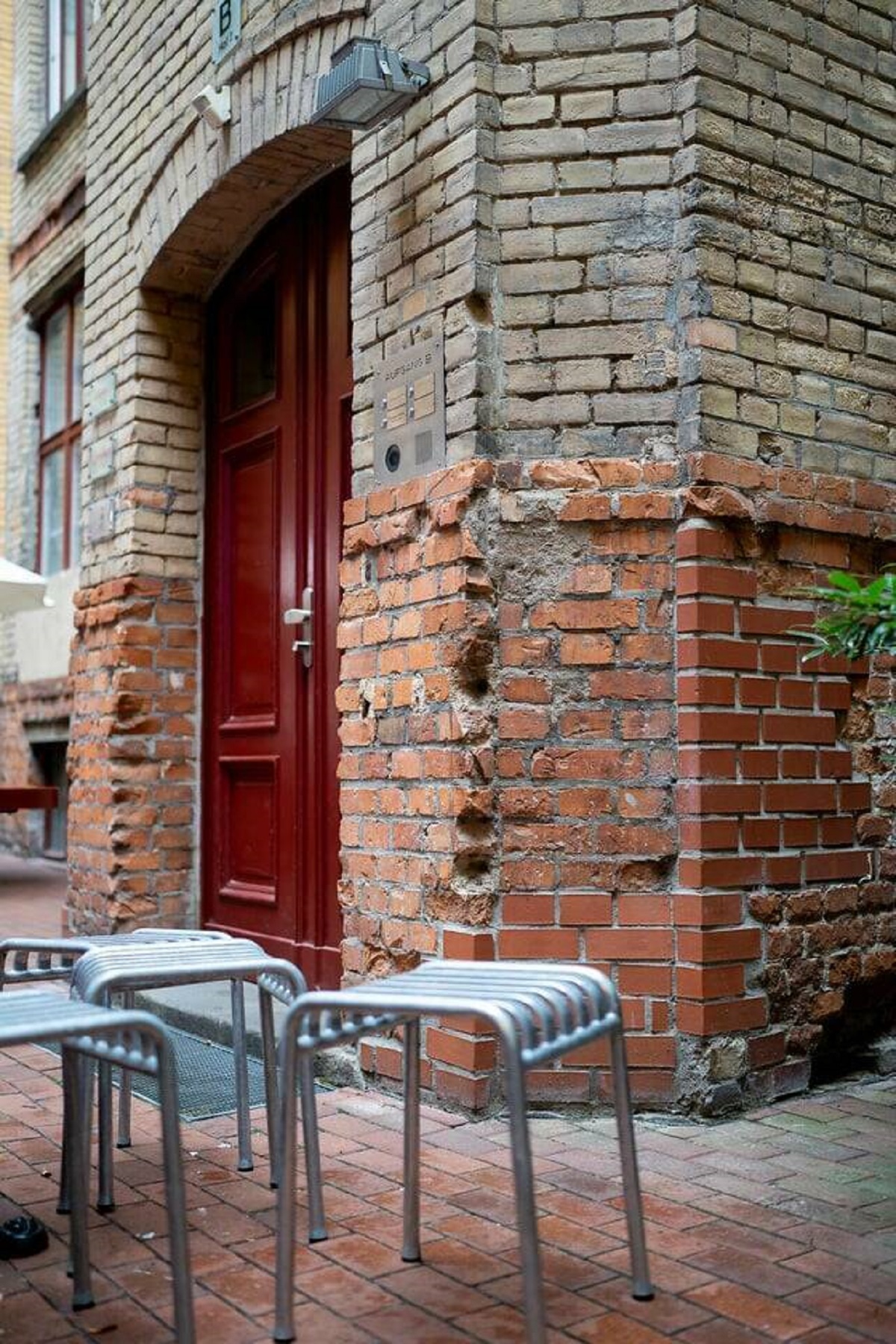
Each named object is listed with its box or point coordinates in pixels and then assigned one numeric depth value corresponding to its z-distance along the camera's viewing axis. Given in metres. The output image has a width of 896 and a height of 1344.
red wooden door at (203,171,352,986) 4.89
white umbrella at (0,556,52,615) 6.86
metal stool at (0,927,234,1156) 3.18
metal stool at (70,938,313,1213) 2.73
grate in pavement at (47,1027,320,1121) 3.82
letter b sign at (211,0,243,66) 4.86
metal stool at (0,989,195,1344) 2.07
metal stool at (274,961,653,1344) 2.06
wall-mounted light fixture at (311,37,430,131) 3.85
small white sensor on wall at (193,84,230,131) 4.90
